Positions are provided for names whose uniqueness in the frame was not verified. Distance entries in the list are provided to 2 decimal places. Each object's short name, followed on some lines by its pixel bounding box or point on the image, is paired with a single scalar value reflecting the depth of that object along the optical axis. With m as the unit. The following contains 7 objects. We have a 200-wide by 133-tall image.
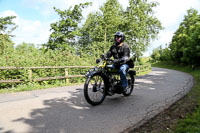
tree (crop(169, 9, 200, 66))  21.28
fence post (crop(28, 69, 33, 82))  8.08
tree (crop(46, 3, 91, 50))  24.12
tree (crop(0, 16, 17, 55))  16.77
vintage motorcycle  4.50
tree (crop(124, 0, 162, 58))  29.53
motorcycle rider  5.06
